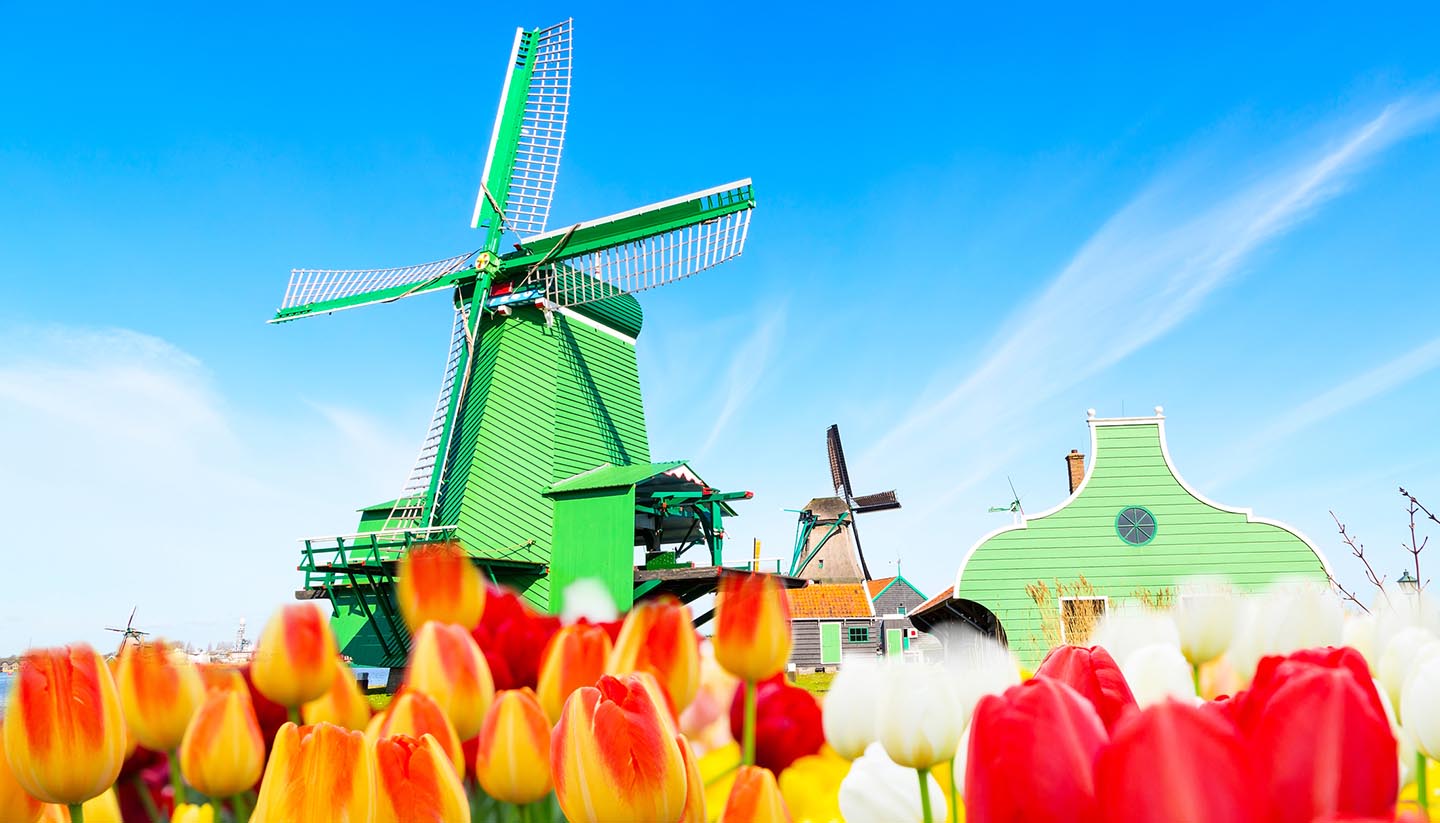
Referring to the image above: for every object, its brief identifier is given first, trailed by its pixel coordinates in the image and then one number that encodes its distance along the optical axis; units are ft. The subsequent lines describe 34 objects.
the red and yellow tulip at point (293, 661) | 2.45
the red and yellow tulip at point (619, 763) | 1.58
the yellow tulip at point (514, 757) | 1.92
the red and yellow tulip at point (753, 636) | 2.42
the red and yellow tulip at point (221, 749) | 2.19
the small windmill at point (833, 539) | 93.09
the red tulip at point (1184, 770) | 1.17
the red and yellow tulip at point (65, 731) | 1.93
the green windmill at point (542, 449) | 46.80
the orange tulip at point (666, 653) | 2.45
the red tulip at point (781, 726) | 2.76
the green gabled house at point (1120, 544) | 42.70
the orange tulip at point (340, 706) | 2.57
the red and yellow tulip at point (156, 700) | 2.45
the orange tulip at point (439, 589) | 2.90
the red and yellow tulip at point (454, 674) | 2.32
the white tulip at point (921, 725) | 2.03
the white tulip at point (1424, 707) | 1.96
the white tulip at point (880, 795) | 2.02
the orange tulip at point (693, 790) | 1.67
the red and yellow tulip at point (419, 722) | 1.93
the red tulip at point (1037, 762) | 1.29
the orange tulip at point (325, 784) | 1.53
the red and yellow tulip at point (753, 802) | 1.77
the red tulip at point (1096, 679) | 1.78
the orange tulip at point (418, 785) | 1.60
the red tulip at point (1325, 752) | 1.27
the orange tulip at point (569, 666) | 2.39
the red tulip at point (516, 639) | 3.13
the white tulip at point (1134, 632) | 2.85
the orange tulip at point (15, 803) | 2.18
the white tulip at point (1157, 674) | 2.38
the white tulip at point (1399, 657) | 2.45
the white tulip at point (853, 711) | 2.33
